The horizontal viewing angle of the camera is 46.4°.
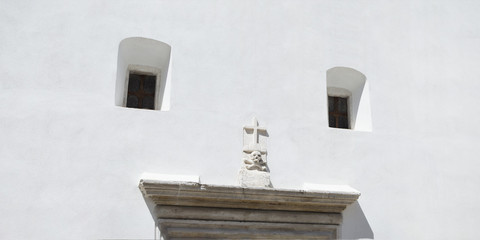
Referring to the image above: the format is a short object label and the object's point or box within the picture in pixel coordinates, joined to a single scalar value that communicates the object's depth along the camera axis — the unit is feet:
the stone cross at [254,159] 16.34
